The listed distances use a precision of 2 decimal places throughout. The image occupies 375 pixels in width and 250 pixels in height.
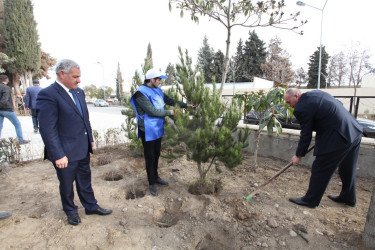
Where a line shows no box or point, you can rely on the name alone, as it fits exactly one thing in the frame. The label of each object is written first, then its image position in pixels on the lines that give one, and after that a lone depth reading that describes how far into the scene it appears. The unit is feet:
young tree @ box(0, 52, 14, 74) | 43.80
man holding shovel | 7.79
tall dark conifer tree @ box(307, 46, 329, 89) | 106.83
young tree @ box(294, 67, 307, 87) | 104.83
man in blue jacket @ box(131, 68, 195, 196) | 8.73
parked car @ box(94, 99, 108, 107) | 107.24
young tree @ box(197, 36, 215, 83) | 118.73
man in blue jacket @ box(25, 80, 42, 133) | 20.84
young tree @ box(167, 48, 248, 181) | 8.78
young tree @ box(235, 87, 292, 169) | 10.60
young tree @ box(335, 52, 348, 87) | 83.72
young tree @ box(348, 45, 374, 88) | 72.79
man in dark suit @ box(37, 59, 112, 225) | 6.35
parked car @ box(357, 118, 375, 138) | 18.12
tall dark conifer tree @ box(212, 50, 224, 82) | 98.92
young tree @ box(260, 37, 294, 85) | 81.67
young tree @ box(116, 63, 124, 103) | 136.13
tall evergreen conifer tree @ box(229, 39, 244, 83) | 95.56
